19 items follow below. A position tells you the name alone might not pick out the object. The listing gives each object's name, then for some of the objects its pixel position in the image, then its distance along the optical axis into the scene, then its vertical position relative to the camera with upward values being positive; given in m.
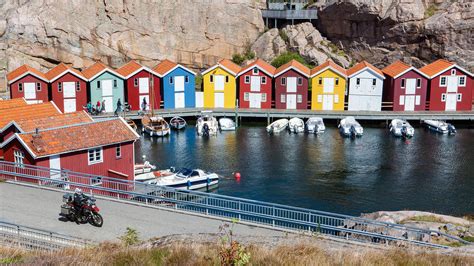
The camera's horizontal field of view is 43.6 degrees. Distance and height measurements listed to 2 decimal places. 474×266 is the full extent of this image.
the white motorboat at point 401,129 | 59.78 -5.81
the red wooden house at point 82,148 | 35.03 -4.76
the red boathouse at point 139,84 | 67.88 -1.59
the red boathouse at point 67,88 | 65.06 -2.01
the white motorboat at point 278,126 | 62.88 -5.83
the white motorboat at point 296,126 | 62.78 -5.79
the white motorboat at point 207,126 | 61.19 -5.80
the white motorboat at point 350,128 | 60.41 -5.81
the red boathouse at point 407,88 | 67.56 -1.85
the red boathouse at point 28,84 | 63.72 -1.58
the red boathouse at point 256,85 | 69.31 -1.67
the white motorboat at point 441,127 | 62.00 -5.75
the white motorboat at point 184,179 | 42.69 -7.86
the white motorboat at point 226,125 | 63.78 -5.81
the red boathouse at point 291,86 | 68.44 -1.73
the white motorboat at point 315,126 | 62.47 -5.77
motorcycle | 25.78 -6.17
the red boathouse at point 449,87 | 67.56 -1.71
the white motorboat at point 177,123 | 64.06 -5.67
